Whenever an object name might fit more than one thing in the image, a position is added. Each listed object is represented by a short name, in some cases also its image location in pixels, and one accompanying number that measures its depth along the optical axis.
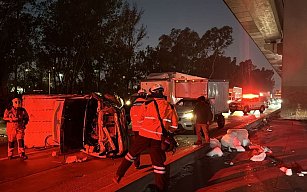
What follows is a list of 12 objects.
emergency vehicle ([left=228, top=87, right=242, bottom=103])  25.81
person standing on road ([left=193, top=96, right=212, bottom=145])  7.23
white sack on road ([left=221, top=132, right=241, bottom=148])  6.86
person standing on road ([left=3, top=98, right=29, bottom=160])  6.06
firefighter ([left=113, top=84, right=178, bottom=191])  3.72
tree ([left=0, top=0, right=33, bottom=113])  15.49
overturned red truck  5.89
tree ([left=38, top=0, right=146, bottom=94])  18.30
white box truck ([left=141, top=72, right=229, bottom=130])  12.41
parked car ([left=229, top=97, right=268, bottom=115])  21.00
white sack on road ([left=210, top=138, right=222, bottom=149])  6.84
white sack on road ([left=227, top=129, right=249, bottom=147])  7.19
